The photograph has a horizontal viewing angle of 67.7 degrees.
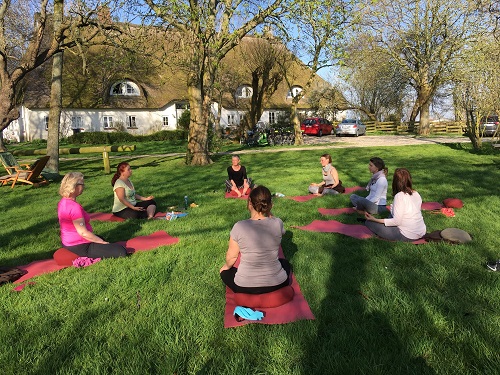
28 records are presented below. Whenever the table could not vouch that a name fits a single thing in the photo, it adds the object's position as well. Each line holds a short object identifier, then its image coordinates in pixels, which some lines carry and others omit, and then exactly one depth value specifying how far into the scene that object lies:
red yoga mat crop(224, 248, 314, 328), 3.43
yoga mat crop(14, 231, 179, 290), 4.86
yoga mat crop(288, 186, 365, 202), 9.06
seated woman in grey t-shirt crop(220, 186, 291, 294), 3.64
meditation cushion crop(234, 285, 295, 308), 3.65
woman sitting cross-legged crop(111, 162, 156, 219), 7.40
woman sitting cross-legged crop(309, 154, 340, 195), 9.42
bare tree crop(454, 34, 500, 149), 17.05
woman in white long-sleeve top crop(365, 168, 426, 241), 5.44
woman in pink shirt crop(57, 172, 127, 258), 4.99
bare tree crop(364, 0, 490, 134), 28.12
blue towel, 3.41
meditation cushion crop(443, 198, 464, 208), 7.39
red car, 36.94
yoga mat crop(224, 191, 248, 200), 9.43
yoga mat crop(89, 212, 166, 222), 7.53
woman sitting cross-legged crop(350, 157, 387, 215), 7.33
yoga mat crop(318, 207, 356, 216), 7.52
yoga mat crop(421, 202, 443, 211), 7.62
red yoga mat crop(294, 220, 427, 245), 5.98
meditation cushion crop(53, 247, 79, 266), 5.03
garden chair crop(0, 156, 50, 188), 12.20
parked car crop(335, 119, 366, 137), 34.91
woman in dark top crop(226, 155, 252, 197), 9.76
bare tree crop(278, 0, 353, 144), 14.92
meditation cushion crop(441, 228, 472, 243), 5.31
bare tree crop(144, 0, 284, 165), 14.26
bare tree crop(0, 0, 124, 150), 10.53
